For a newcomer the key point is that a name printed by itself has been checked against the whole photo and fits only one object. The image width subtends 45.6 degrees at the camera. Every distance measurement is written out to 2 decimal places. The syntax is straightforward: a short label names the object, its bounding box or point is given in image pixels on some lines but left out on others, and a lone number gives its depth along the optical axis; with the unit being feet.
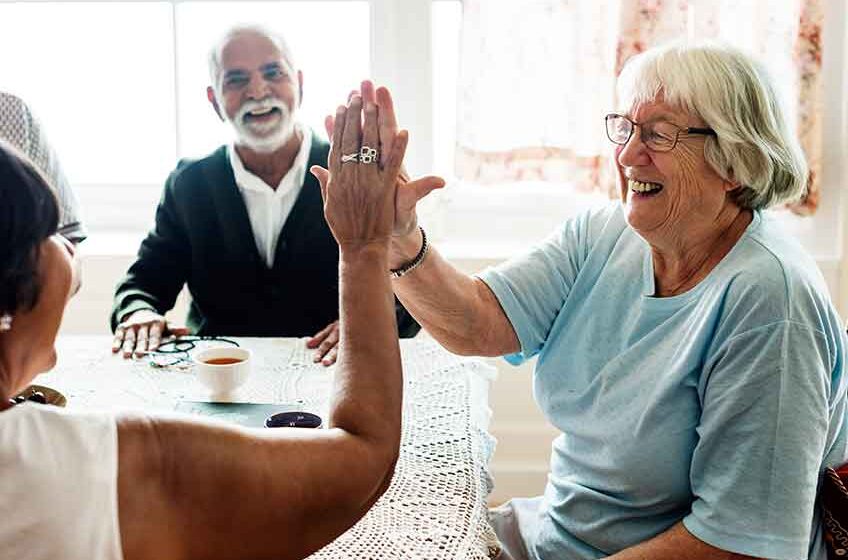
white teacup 5.56
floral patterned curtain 9.09
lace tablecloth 4.36
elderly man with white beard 8.16
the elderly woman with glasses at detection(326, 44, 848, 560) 4.45
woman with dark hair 2.82
